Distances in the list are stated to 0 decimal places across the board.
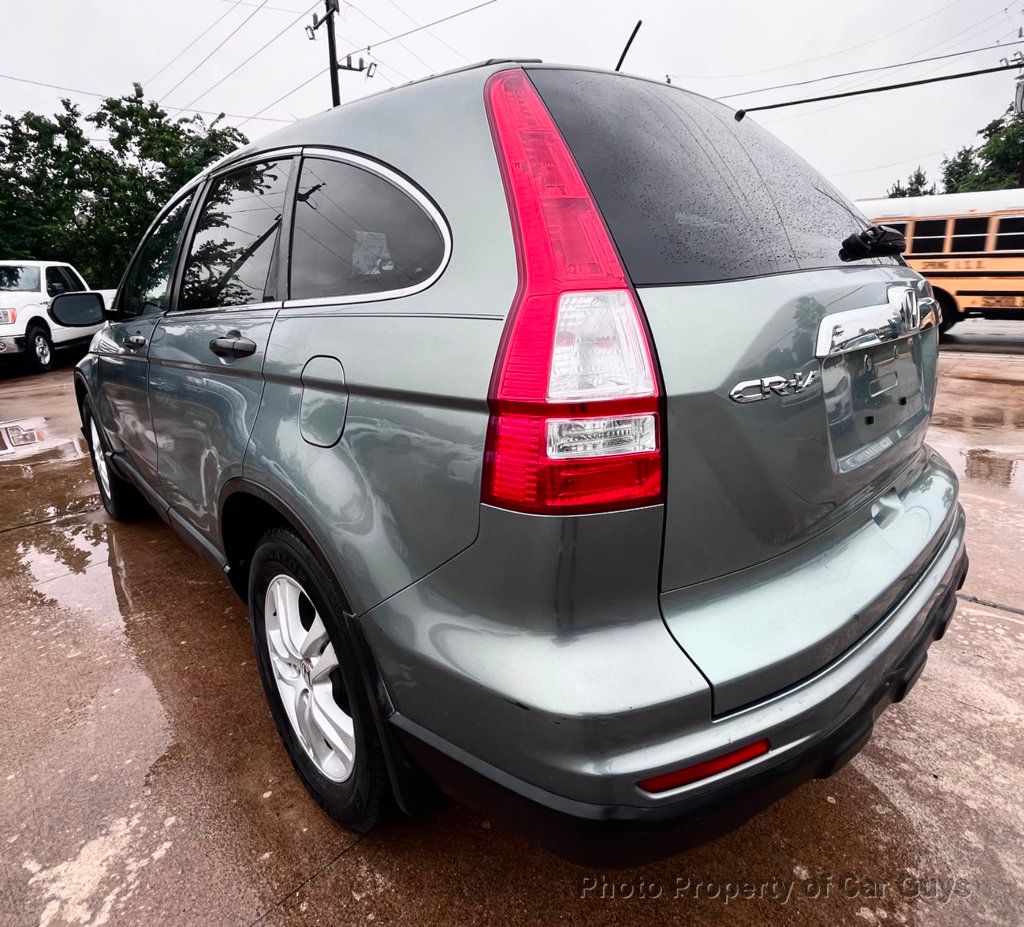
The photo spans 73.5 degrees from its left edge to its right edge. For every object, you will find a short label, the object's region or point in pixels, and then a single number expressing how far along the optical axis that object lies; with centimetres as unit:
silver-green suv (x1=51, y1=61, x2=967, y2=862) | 110
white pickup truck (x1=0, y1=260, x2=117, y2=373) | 1074
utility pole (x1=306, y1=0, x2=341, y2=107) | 1892
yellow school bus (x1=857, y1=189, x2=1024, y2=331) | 1200
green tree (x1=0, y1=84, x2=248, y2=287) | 2039
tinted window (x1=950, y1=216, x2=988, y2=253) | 1221
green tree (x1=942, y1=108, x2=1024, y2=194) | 3366
